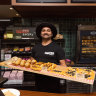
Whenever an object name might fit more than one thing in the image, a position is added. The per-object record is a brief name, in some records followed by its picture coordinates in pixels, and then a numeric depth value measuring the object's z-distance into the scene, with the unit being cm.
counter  134
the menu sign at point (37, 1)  202
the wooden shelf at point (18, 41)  242
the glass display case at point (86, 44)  244
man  183
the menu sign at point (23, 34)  248
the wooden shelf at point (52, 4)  200
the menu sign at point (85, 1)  203
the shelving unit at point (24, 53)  243
